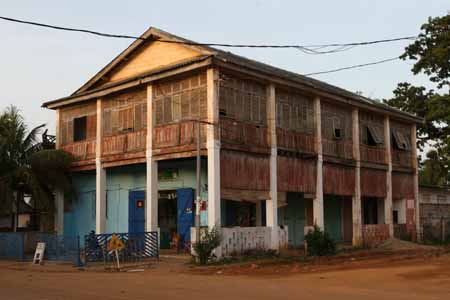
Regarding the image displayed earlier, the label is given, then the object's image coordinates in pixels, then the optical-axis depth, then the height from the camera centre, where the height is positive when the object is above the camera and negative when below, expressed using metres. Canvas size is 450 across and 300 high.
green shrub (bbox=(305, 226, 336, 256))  21.59 -1.26
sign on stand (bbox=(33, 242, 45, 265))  20.52 -1.51
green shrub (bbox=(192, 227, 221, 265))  18.91 -1.16
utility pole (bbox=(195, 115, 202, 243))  19.45 +0.19
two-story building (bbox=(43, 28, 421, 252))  20.83 +2.38
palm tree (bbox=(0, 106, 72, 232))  24.41 +1.80
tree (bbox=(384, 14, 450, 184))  28.89 +6.57
